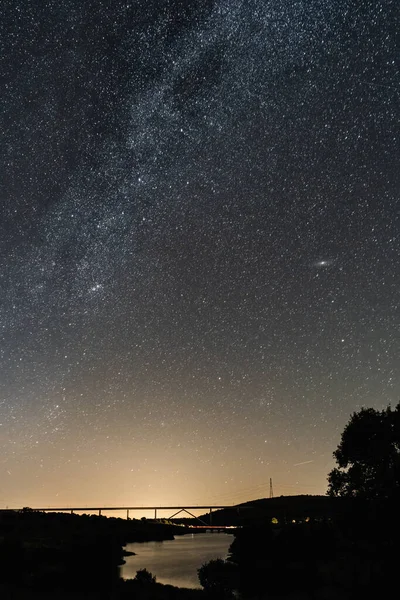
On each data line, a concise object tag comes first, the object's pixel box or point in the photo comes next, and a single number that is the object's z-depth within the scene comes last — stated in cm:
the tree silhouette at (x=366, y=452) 3055
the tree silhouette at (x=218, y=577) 1645
